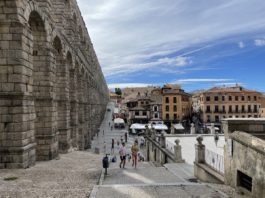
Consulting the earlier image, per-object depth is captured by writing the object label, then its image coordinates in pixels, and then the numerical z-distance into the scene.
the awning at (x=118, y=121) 39.28
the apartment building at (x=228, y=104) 42.97
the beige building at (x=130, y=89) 87.47
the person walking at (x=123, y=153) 9.17
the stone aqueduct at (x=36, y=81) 7.47
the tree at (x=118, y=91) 111.14
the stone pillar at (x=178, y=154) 10.70
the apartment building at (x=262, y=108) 48.50
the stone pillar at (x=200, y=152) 7.46
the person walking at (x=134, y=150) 9.52
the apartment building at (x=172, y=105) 43.40
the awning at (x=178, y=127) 31.86
